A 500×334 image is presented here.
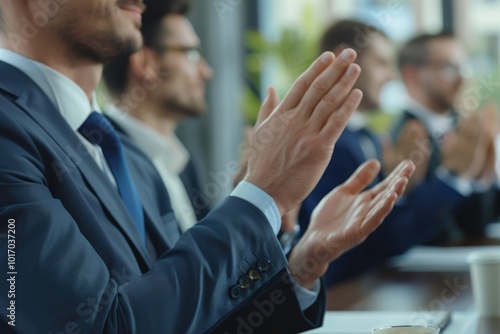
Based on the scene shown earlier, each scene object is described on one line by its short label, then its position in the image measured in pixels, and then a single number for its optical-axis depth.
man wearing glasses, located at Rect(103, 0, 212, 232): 4.98
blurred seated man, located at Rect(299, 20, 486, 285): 4.79
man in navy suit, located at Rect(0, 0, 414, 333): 1.83
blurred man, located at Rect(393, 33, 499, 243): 5.29
